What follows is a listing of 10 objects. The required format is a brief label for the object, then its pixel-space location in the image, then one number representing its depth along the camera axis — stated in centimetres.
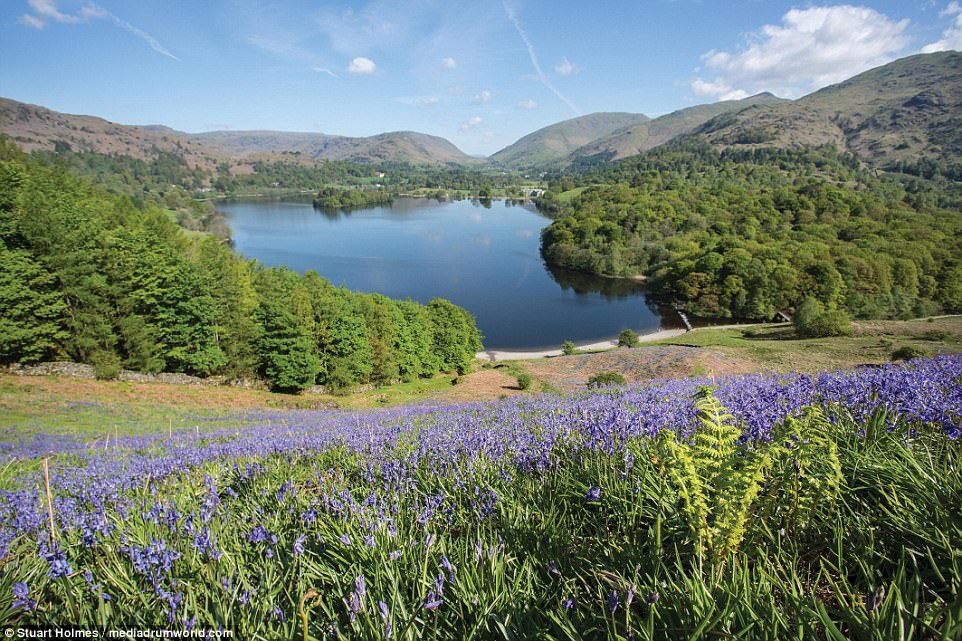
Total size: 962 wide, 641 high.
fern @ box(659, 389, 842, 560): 225
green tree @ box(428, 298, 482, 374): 4606
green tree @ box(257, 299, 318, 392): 3538
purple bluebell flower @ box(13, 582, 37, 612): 211
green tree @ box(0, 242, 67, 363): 2716
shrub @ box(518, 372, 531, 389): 3259
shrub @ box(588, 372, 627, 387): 2797
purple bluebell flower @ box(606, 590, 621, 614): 172
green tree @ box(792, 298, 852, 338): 4194
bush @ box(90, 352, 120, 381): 2814
